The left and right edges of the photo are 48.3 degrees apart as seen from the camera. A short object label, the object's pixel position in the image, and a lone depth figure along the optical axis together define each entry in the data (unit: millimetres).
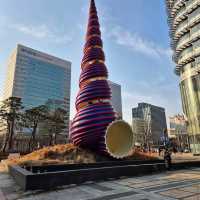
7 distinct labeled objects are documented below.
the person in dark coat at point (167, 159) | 14930
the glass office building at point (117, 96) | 164250
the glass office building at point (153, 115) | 124762
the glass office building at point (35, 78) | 110938
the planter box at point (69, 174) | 9211
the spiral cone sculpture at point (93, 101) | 20203
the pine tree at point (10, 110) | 43066
